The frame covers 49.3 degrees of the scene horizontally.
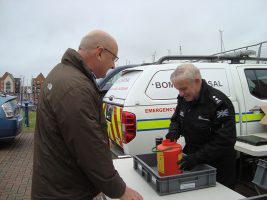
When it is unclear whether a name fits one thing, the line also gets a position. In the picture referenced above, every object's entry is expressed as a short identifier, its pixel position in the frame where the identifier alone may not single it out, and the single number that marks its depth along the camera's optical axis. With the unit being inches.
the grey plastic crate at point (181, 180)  81.5
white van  160.7
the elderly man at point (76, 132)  63.1
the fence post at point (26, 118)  473.1
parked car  287.2
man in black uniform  96.6
